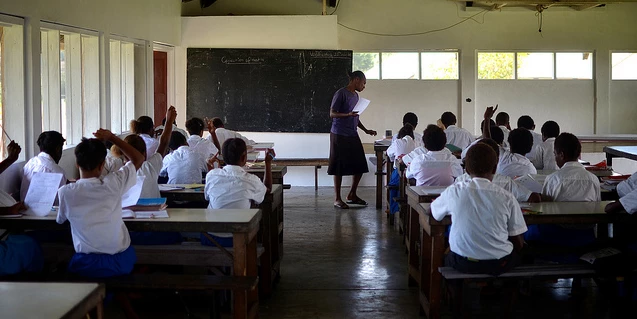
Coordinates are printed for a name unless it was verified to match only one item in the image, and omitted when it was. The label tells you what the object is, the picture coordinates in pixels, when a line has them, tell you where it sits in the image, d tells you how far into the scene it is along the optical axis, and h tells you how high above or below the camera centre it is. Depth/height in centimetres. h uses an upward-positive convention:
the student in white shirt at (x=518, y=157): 555 -18
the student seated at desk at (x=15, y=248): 391 -59
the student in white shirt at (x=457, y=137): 836 -4
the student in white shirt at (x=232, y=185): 459 -30
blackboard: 1102 +70
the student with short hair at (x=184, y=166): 606 -25
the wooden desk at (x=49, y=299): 217 -49
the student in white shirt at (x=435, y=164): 587 -24
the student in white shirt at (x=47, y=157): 502 -14
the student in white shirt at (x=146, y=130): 701 +5
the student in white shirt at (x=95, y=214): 368 -38
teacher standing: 859 -9
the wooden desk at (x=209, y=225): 379 -45
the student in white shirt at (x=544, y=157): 687 -22
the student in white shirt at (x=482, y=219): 387 -44
